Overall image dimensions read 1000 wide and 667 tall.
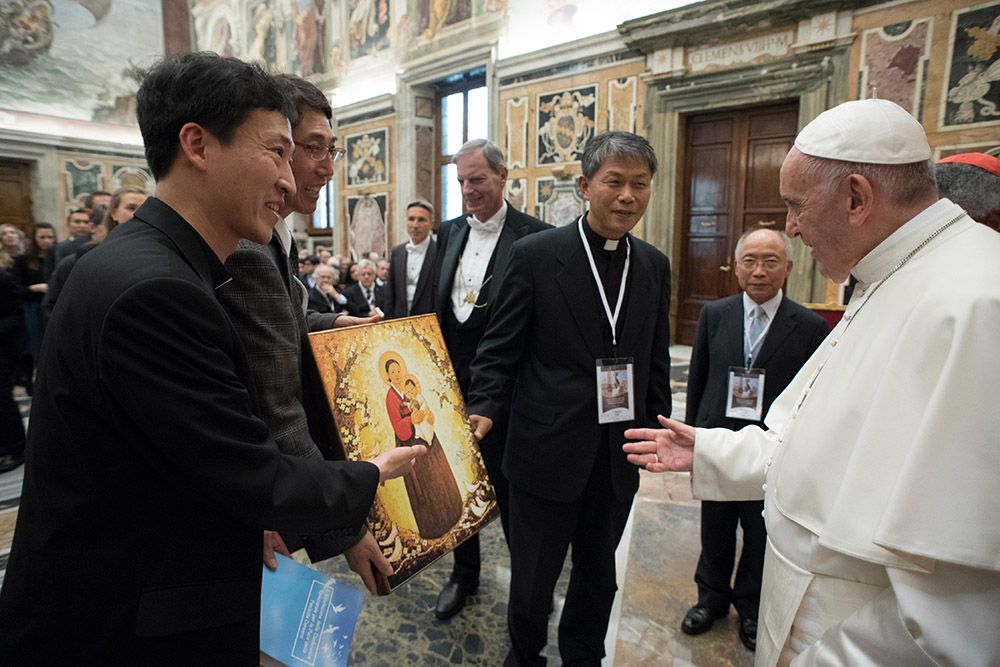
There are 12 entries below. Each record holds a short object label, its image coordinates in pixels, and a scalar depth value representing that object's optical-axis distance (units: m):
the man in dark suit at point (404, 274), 4.19
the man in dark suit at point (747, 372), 2.51
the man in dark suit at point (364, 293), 8.07
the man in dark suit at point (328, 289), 7.38
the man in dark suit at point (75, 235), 4.88
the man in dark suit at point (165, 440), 0.91
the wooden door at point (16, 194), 14.83
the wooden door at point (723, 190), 8.20
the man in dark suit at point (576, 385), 2.01
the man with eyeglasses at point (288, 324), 1.28
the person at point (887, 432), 0.93
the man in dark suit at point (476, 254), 3.00
